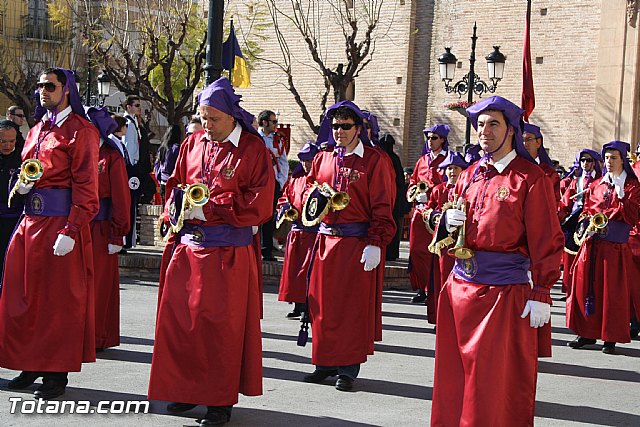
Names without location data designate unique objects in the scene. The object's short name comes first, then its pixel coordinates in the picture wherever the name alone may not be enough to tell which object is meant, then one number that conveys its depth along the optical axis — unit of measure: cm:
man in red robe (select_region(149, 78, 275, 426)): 693
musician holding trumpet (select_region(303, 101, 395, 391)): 859
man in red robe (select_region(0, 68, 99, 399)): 757
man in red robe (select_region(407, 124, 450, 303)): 1349
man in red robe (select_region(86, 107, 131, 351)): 883
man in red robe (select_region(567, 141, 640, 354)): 1098
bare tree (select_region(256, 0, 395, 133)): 2767
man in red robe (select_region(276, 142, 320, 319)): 1147
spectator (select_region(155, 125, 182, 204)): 1153
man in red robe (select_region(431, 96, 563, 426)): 624
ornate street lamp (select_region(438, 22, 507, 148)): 2138
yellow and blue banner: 1362
